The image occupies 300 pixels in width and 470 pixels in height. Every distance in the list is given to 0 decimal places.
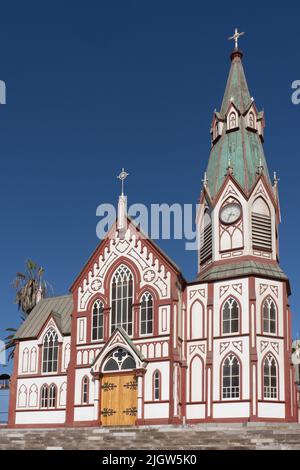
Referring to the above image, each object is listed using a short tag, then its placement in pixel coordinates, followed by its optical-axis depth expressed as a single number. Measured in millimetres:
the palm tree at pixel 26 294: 68688
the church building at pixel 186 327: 42562
